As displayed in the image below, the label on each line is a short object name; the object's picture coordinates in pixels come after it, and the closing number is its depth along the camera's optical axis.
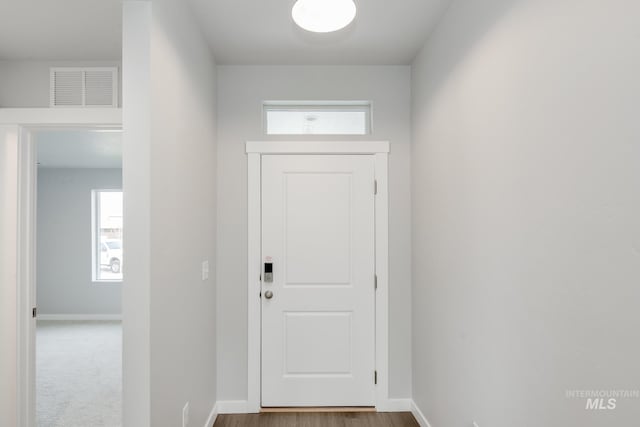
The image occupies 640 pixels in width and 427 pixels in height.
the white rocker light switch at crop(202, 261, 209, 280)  2.32
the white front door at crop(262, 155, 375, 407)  2.72
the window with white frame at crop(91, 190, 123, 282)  6.25
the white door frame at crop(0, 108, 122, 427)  2.27
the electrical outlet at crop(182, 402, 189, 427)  1.90
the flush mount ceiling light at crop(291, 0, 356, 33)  1.68
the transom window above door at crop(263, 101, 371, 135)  2.81
